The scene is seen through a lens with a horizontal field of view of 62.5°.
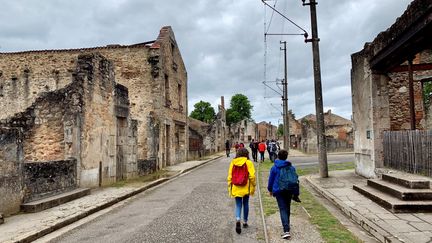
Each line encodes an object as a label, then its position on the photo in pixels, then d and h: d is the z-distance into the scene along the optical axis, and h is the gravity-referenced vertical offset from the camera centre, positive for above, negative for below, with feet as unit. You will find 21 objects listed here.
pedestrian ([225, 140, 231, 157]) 112.93 -2.07
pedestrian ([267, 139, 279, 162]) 79.86 -1.53
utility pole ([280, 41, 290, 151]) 112.82 +12.65
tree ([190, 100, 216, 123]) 288.26 +25.62
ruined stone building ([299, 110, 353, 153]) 121.17 -0.41
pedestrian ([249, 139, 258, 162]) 88.14 -1.85
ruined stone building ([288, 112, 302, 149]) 217.87 +9.66
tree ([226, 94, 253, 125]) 291.58 +28.70
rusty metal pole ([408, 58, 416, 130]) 35.60 +4.41
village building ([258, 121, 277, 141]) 346.85 +11.95
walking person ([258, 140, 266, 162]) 85.11 -1.58
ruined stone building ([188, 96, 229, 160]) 108.27 +2.26
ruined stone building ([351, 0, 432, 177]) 30.86 +5.60
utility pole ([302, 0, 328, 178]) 46.68 +5.86
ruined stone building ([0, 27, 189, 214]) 31.01 +3.82
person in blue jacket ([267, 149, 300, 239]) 20.20 -3.06
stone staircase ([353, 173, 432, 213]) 24.70 -4.24
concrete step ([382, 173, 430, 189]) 26.81 -3.32
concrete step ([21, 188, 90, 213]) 27.43 -4.66
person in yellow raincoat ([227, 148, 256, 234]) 21.77 -2.91
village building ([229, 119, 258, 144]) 246.60 +8.77
